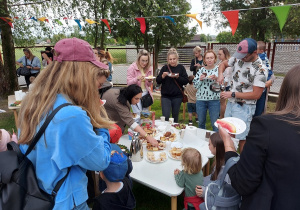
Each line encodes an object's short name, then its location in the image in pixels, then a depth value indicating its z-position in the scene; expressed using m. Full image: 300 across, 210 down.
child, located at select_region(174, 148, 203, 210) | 1.98
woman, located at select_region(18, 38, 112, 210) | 1.08
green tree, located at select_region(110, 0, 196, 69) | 8.09
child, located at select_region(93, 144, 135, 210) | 1.70
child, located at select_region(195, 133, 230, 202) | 1.90
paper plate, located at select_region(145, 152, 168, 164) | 2.34
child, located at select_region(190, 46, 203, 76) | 5.95
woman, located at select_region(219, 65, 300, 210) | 0.99
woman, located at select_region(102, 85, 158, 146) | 2.73
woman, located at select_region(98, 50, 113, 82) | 4.96
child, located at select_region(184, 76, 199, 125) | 5.01
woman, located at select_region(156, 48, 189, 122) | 3.85
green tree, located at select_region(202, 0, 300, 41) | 12.04
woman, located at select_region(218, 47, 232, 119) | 4.84
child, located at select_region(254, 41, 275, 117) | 3.76
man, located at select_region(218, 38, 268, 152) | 2.69
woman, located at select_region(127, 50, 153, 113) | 3.94
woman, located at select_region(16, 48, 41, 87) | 7.39
